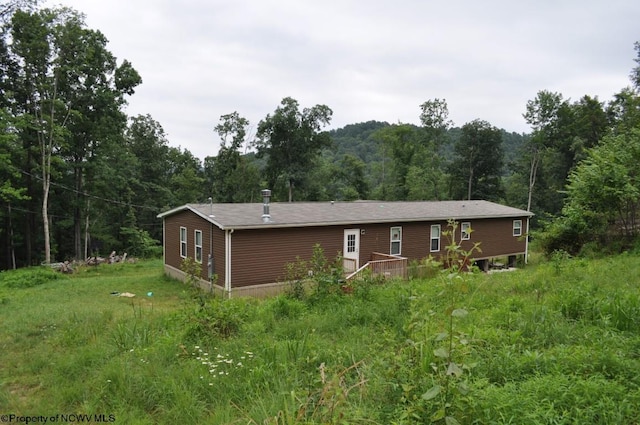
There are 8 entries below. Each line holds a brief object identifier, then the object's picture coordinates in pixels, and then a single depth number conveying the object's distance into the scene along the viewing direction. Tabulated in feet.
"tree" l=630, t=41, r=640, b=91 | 104.47
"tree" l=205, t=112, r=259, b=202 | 118.73
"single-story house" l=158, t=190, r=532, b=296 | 44.55
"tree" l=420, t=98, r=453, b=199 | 140.46
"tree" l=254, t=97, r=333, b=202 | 117.70
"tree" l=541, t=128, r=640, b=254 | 42.06
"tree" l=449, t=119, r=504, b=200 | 132.05
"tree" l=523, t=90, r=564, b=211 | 126.72
